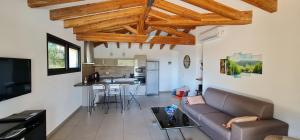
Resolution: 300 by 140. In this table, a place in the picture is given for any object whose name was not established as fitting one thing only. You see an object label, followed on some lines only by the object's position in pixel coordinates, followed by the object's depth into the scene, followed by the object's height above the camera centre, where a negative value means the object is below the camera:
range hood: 5.89 +0.58
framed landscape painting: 3.01 +0.07
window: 3.32 +0.30
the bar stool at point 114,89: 5.05 -0.69
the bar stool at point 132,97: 6.01 -1.26
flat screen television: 1.94 -0.12
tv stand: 1.65 -0.66
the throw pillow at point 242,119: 2.45 -0.79
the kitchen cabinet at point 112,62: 7.54 +0.29
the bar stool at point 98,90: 4.87 -0.73
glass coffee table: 2.74 -0.96
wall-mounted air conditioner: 3.98 +0.94
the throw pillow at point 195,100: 4.10 -0.82
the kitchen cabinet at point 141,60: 7.52 +0.37
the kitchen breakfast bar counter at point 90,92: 4.93 -0.82
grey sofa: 2.27 -0.86
